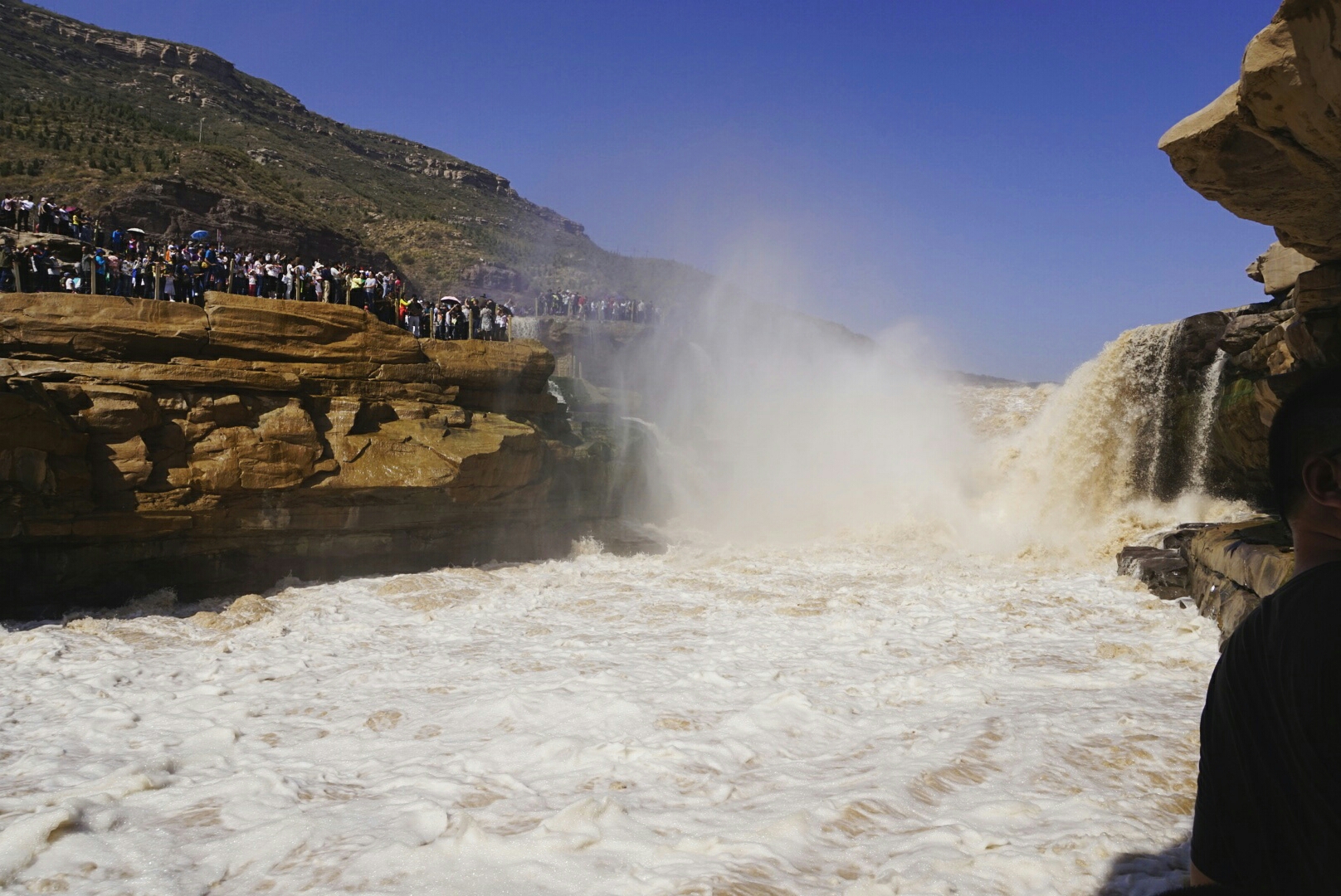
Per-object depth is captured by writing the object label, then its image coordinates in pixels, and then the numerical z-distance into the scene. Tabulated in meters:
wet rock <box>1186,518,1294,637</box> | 6.80
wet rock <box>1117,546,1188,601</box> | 9.48
